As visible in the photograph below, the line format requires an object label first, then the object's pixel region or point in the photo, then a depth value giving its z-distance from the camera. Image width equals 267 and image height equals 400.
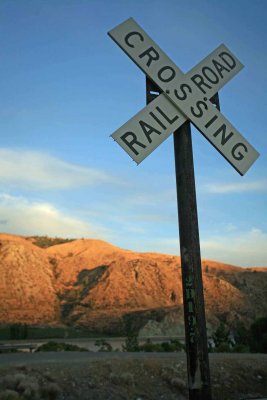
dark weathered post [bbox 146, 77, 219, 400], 3.22
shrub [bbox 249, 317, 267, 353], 17.55
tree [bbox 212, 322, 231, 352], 22.03
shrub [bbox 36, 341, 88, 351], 17.72
